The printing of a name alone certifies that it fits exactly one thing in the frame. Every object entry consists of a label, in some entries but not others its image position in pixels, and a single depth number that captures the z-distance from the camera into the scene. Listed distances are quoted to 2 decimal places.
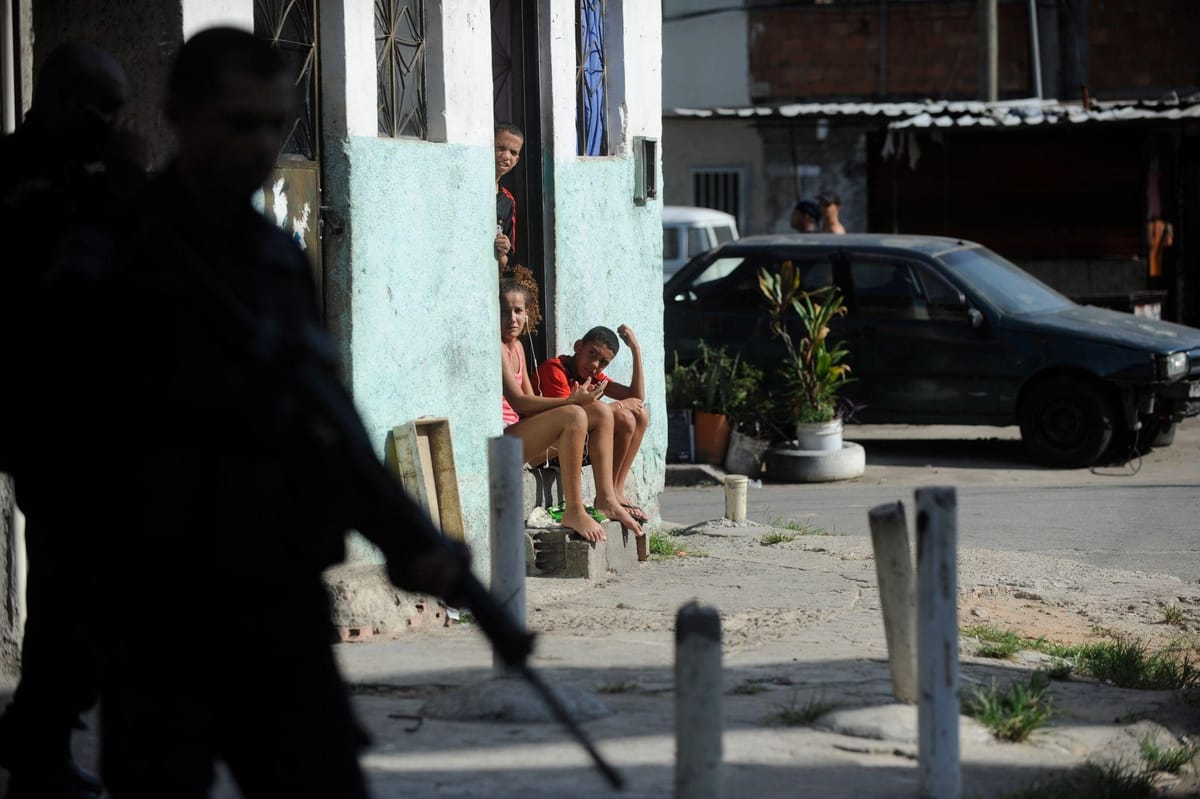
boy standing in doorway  16.02
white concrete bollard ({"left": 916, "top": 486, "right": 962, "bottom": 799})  8.45
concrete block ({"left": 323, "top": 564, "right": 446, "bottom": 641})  12.63
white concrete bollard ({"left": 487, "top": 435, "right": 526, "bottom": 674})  10.32
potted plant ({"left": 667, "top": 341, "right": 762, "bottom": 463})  24.73
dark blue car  24.44
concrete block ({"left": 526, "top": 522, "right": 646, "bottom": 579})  15.79
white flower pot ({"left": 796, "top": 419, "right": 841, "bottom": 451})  24.19
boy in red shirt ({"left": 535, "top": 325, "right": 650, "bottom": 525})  16.44
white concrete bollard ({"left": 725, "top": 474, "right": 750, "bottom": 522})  19.22
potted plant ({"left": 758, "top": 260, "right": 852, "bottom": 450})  24.25
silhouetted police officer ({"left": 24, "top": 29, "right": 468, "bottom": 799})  5.18
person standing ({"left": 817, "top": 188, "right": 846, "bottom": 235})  30.75
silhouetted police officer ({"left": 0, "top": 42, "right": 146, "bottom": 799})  6.65
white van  36.56
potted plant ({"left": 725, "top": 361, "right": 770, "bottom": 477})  24.67
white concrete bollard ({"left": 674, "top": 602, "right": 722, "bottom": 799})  7.34
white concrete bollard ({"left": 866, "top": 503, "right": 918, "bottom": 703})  9.74
